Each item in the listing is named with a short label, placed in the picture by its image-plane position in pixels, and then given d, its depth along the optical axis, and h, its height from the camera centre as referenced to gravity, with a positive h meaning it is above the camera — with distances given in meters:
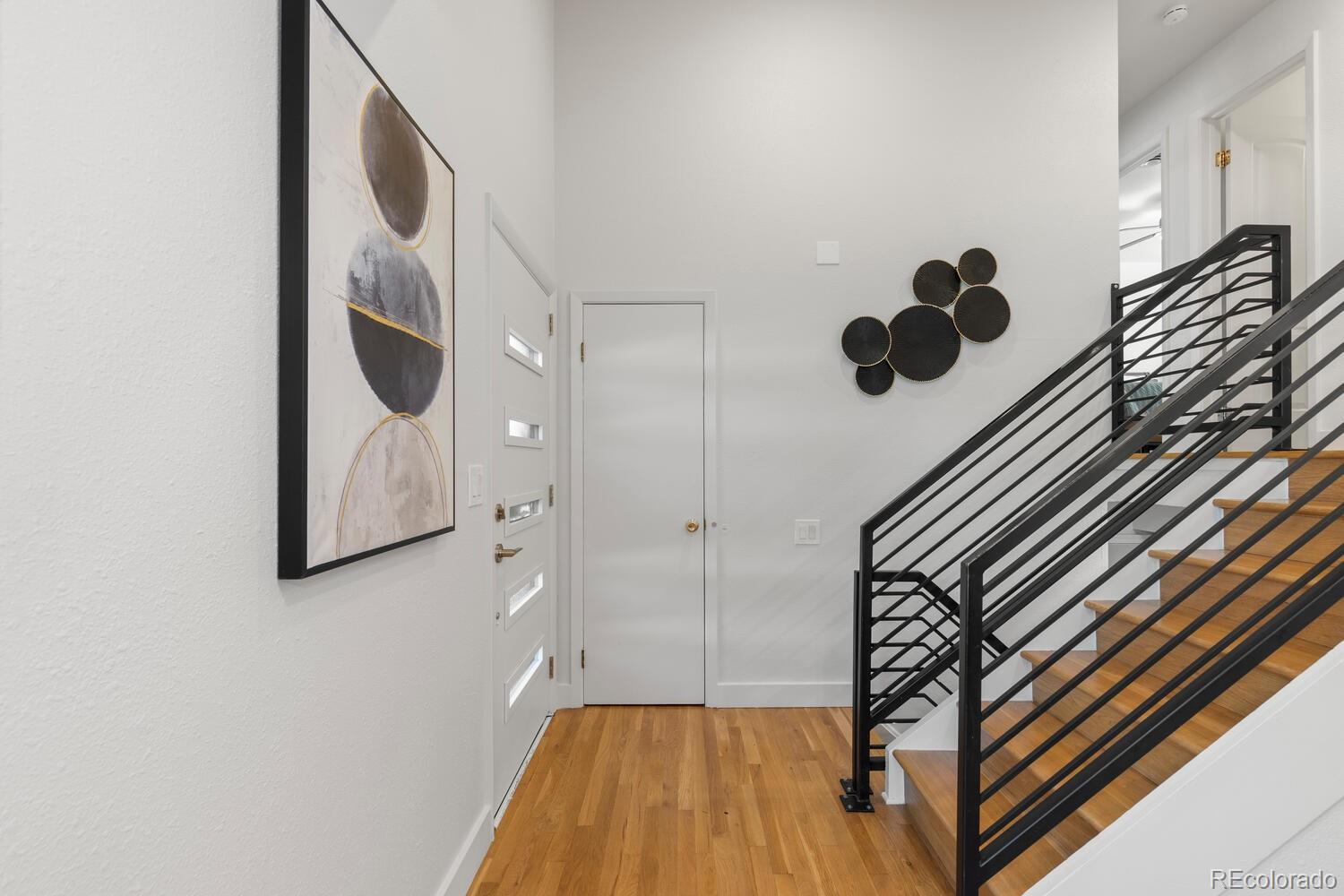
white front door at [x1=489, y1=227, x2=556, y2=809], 2.24 -0.22
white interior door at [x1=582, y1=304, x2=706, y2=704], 3.24 -0.27
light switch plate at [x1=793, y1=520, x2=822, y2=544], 3.24 -0.38
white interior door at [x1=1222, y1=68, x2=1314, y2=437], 3.74 +1.65
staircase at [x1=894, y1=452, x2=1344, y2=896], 1.64 -0.69
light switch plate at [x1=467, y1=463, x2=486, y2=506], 1.87 -0.09
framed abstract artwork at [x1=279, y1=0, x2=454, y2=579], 0.97 +0.25
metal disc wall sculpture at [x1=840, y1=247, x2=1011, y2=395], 3.21 +0.60
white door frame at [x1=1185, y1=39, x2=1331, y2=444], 3.21 +1.56
